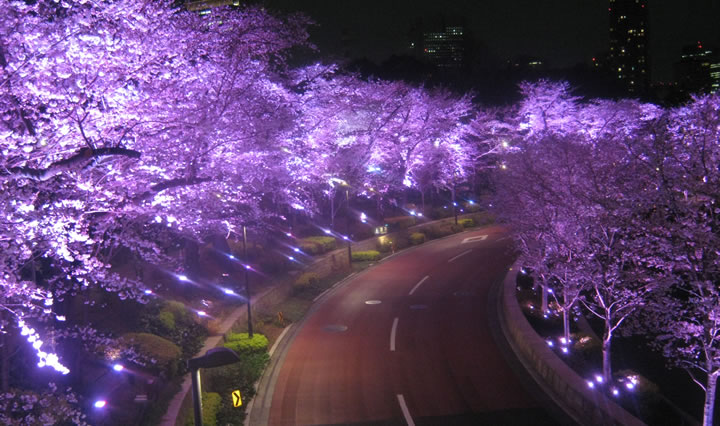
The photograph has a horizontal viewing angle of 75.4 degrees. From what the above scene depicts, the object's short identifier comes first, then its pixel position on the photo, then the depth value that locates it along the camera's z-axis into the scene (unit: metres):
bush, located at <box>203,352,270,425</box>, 10.91
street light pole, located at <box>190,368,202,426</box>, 7.95
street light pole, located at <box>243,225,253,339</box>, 15.11
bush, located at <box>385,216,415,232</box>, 35.19
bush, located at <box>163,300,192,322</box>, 14.90
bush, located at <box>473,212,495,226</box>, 40.12
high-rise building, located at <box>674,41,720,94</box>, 62.17
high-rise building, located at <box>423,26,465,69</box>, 112.18
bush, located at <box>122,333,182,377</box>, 11.30
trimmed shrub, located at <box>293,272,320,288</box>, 22.14
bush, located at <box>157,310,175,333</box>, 13.96
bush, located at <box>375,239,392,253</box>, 31.61
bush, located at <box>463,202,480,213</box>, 42.77
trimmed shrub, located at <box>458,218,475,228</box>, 38.33
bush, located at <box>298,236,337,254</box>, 26.98
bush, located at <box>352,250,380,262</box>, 28.90
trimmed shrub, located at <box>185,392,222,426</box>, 9.94
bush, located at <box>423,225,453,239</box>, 35.62
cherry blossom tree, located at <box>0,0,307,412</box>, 7.92
